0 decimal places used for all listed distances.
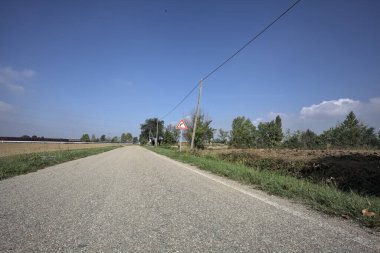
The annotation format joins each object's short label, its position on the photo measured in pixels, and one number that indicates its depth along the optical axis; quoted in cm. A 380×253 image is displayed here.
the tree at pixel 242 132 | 6662
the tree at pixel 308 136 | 5388
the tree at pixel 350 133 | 4775
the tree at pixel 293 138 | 5145
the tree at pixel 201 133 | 5103
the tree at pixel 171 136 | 8519
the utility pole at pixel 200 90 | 2933
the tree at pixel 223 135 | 7088
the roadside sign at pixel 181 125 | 2882
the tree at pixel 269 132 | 7674
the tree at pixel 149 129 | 14275
